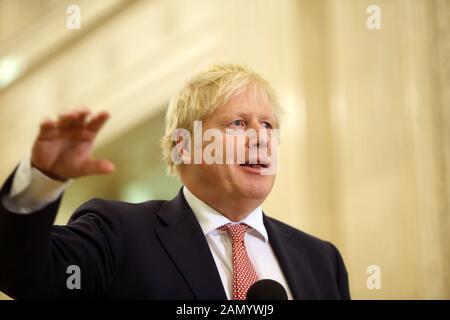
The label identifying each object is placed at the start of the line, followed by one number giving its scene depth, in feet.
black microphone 12.73
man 12.24
